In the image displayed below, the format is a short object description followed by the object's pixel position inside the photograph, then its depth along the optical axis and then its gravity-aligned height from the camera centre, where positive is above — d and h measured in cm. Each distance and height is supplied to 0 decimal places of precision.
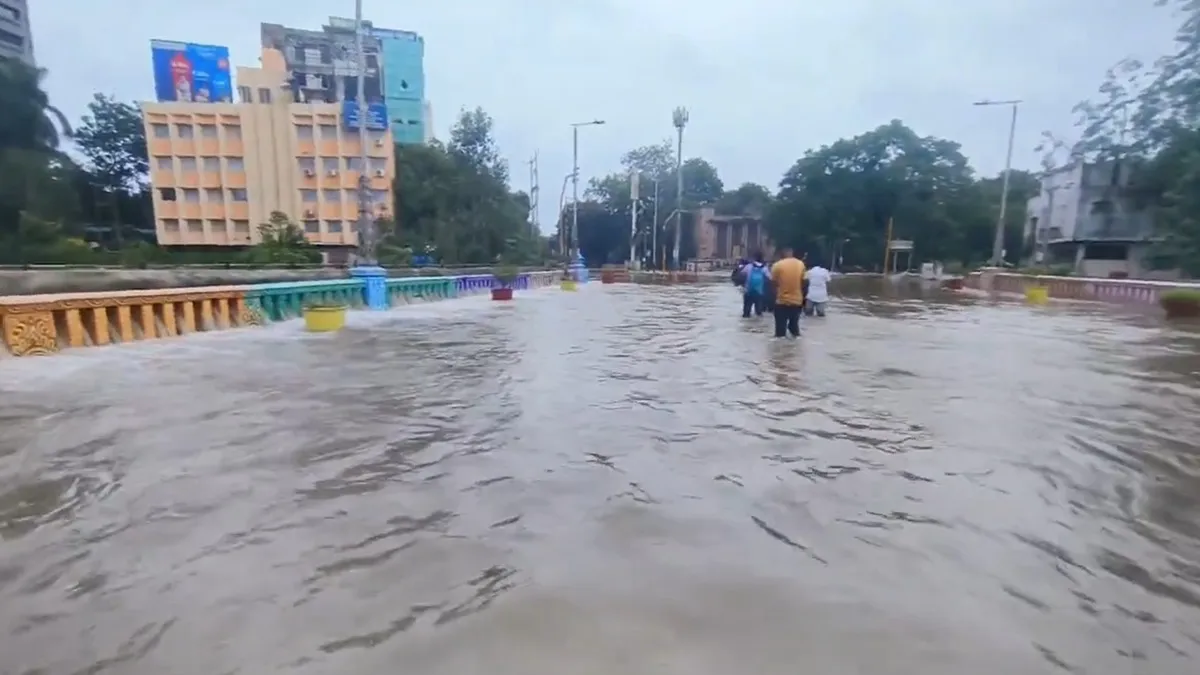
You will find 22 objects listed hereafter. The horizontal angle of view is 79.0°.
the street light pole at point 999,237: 4138 +28
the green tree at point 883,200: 5694 +323
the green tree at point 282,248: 2691 -66
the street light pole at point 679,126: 5600 +870
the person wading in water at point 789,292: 1200 -89
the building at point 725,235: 6925 +27
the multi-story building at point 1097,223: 4444 +129
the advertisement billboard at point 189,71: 5188 +1129
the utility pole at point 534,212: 5183 +173
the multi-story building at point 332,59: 5891 +1416
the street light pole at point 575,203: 4801 +223
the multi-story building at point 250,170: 4812 +406
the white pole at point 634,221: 5056 +118
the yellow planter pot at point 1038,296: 2436 -178
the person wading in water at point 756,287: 1642 -111
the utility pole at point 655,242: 6391 -46
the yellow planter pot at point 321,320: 1423 -171
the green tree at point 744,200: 7307 +380
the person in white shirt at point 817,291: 1669 -121
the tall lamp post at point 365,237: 1853 -12
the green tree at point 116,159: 4769 +464
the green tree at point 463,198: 4012 +208
